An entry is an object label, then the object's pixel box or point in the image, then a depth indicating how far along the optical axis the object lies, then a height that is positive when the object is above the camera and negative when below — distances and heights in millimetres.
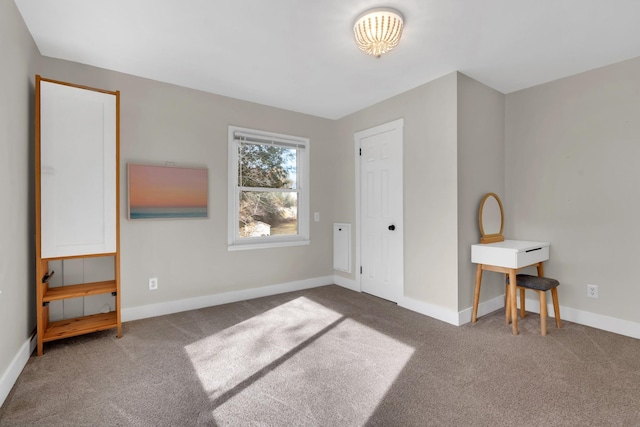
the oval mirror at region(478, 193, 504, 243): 3107 -68
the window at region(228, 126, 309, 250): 3633 +301
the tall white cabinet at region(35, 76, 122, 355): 2311 +194
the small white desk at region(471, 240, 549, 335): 2680 -438
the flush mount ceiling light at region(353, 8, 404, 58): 2031 +1269
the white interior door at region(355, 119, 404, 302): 3502 +21
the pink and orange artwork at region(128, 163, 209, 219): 2986 +220
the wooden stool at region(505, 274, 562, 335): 2619 -662
